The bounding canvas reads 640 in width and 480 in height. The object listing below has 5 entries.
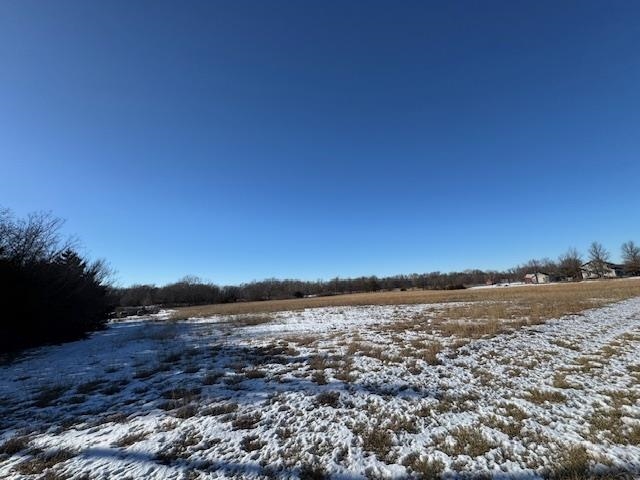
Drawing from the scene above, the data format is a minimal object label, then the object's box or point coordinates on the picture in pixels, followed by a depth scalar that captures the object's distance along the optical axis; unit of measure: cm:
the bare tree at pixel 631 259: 9162
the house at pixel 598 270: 10438
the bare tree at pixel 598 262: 10419
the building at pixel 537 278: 12356
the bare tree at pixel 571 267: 10288
